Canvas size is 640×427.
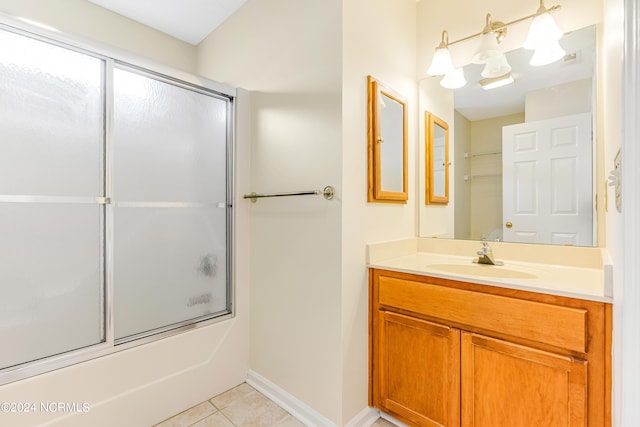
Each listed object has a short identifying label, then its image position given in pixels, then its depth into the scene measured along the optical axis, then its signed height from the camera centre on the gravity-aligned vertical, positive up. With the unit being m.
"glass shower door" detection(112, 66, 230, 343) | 1.51 +0.05
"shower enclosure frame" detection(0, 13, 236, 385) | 1.23 +0.11
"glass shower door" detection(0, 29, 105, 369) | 1.21 +0.06
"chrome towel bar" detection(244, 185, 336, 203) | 1.47 +0.11
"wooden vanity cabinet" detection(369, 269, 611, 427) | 1.03 -0.59
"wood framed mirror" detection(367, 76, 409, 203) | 1.59 +0.40
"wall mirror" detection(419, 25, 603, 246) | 1.46 +0.34
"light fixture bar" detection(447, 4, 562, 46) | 1.50 +1.05
